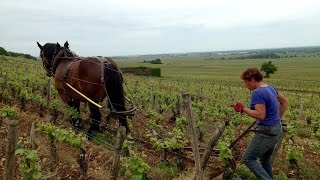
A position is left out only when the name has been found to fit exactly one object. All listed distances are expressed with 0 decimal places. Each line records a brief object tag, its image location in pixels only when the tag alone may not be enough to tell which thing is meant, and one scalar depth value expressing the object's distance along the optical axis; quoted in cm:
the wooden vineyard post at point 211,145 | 359
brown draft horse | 603
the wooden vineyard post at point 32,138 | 443
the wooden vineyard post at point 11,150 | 291
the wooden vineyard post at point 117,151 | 370
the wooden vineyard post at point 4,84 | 869
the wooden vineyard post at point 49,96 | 792
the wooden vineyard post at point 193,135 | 331
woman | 344
